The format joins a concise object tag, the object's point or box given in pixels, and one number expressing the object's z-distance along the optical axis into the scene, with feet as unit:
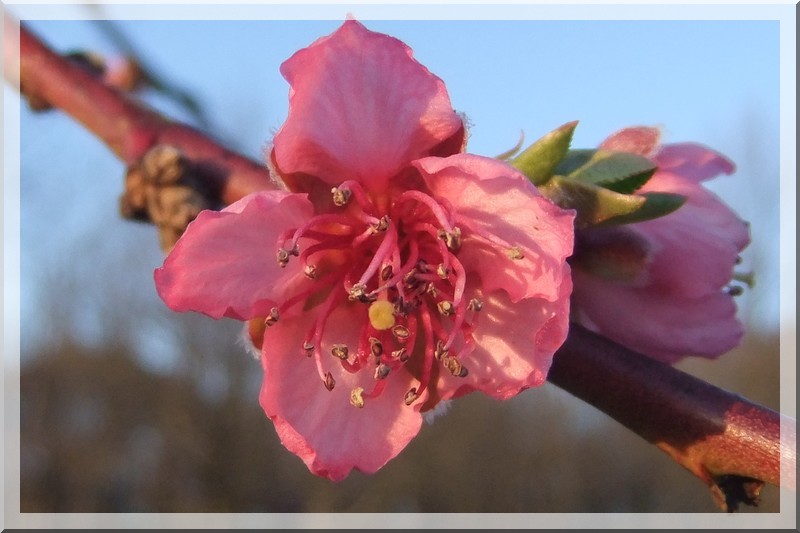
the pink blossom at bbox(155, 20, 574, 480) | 0.41
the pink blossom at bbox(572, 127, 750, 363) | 0.44
